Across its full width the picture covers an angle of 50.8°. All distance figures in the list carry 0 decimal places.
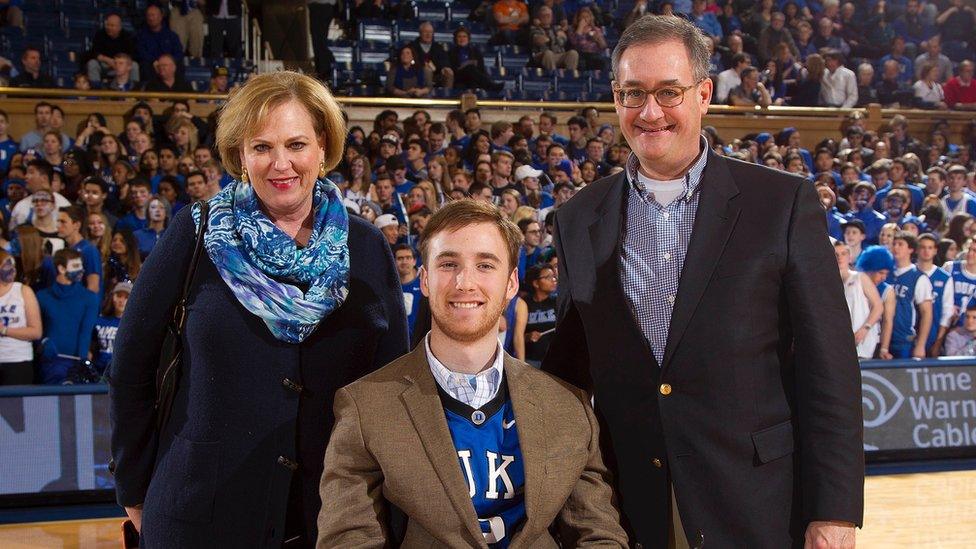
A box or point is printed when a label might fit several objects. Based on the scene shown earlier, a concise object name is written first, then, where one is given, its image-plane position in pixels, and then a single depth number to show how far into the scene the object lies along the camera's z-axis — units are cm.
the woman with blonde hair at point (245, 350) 216
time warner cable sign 612
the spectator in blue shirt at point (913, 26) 1500
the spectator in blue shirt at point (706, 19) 1357
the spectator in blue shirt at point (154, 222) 703
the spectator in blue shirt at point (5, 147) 843
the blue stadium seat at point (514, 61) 1271
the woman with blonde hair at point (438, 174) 898
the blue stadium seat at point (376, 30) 1266
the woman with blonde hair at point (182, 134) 881
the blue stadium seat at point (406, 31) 1270
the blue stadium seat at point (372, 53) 1231
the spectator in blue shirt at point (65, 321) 609
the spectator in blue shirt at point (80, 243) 639
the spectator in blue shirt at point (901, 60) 1422
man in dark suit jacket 210
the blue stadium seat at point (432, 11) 1323
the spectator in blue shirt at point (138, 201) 732
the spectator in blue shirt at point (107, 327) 603
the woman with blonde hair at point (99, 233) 683
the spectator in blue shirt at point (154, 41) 1068
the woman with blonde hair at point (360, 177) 841
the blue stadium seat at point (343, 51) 1237
